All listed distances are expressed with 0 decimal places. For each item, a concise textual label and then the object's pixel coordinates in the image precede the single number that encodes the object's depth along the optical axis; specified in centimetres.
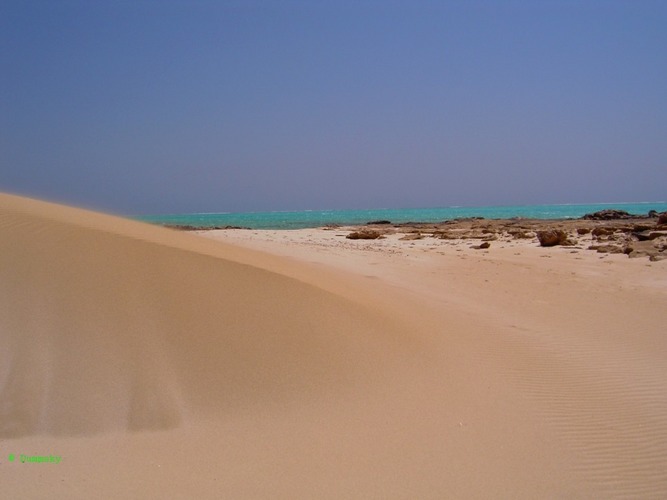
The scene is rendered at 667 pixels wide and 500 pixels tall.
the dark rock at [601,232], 1861
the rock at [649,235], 1586
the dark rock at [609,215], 3100
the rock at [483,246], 1669
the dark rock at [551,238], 1648
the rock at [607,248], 1423
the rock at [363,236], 2206
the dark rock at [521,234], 1962
